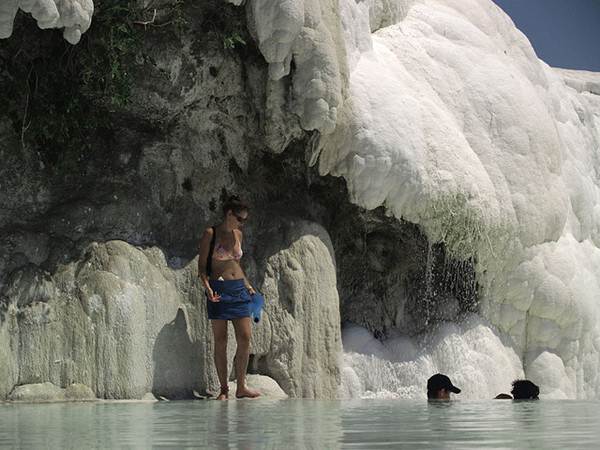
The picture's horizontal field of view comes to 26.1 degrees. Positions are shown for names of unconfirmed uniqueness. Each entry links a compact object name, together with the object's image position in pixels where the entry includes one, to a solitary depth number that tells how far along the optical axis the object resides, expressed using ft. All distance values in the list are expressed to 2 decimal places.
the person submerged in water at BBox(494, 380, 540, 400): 36.63
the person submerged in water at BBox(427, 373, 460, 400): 34.88
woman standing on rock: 36.68
